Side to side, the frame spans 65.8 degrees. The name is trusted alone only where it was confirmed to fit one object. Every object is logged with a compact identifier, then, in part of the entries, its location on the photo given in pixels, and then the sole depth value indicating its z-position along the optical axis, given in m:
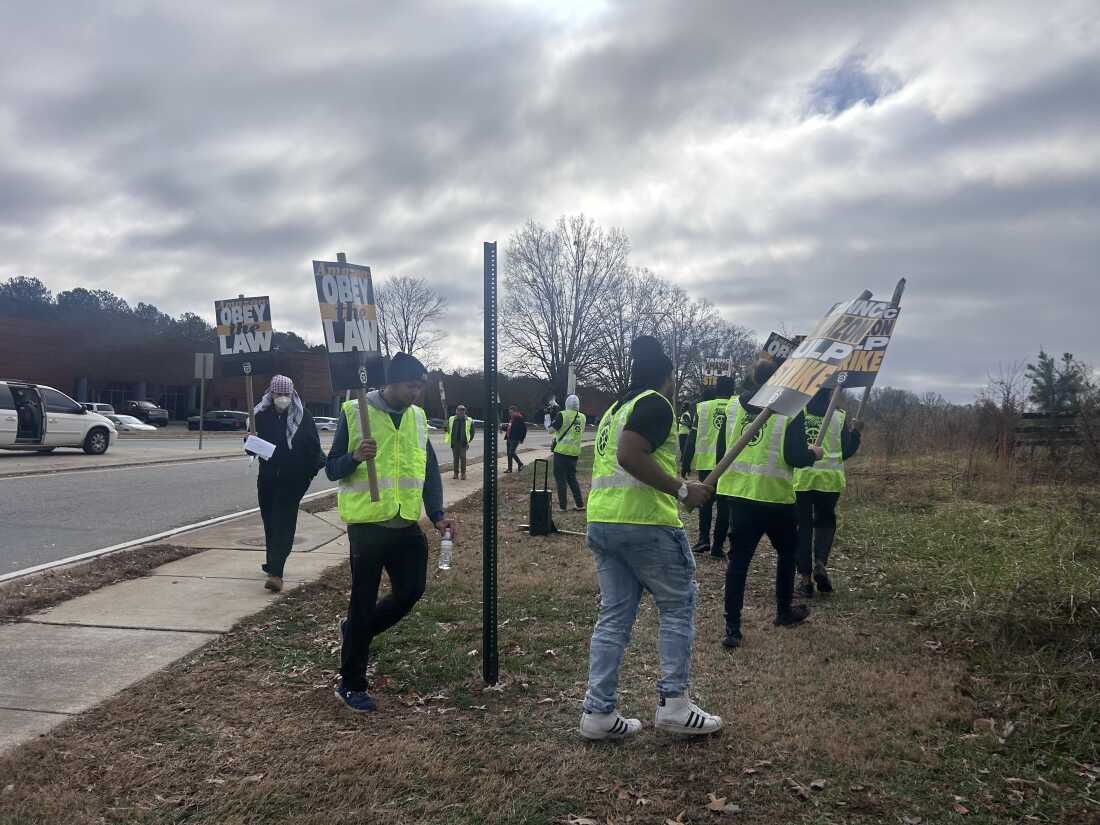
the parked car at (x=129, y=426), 41.31
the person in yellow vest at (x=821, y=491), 7.08
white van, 20.41
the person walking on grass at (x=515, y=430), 20.53
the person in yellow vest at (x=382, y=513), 4.50
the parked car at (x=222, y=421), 51.09
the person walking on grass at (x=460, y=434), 19.00
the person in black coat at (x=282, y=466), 7.30
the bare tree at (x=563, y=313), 60.12
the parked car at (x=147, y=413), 52.56
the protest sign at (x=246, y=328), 7.32
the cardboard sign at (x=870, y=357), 6.18
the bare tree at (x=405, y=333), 79.81
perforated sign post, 4.71
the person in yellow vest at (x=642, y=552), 4.01
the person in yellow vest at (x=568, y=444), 13.22
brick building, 51.72
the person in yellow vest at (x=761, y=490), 5.75
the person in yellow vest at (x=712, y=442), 8.89
